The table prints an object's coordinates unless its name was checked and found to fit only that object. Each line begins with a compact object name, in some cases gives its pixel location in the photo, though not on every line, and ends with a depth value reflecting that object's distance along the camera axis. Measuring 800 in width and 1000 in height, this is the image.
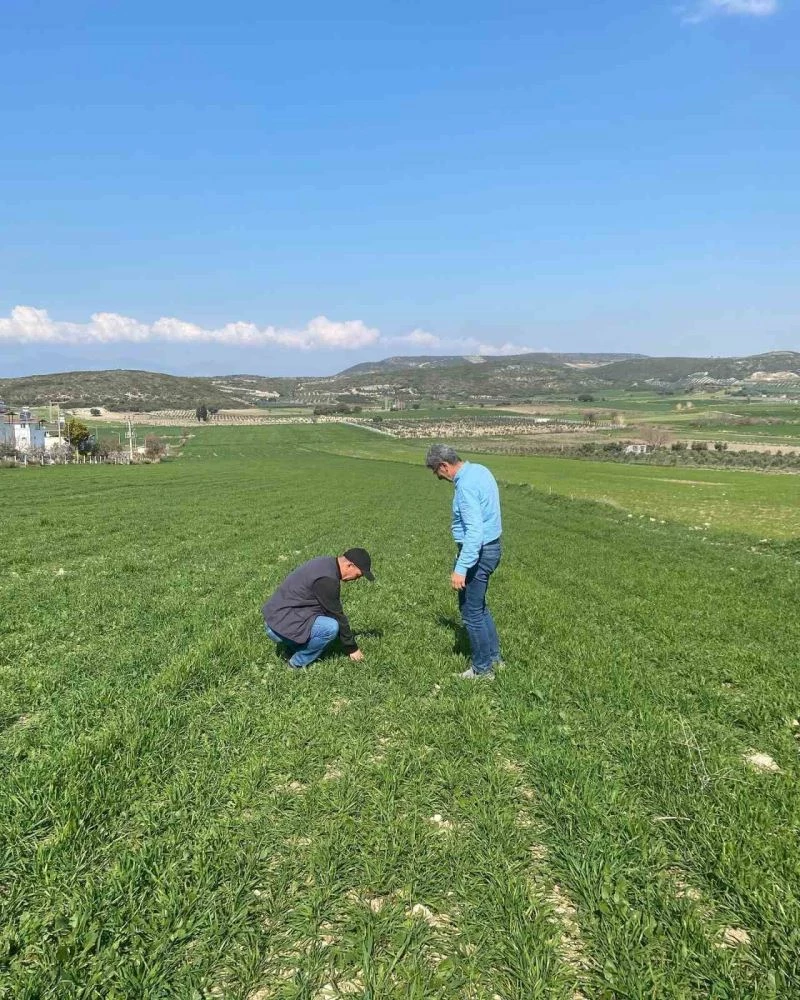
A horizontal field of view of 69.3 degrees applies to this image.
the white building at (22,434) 99.97
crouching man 7.55
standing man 7.36
